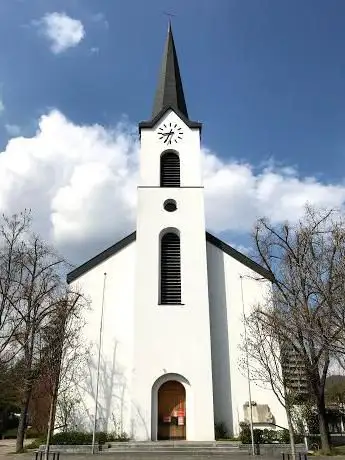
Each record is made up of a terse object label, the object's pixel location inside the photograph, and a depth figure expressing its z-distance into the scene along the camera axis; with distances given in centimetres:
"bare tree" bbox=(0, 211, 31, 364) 1625
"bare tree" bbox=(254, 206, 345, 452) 1382
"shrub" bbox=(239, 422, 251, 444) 1911
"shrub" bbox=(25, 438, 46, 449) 2078
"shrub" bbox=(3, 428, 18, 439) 3629
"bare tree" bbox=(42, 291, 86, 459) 1923
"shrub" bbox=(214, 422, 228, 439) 2031
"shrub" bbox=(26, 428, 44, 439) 3359
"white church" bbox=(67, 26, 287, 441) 2070
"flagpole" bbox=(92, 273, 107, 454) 1916
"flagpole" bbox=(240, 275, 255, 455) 1820
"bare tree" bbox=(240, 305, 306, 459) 1677
